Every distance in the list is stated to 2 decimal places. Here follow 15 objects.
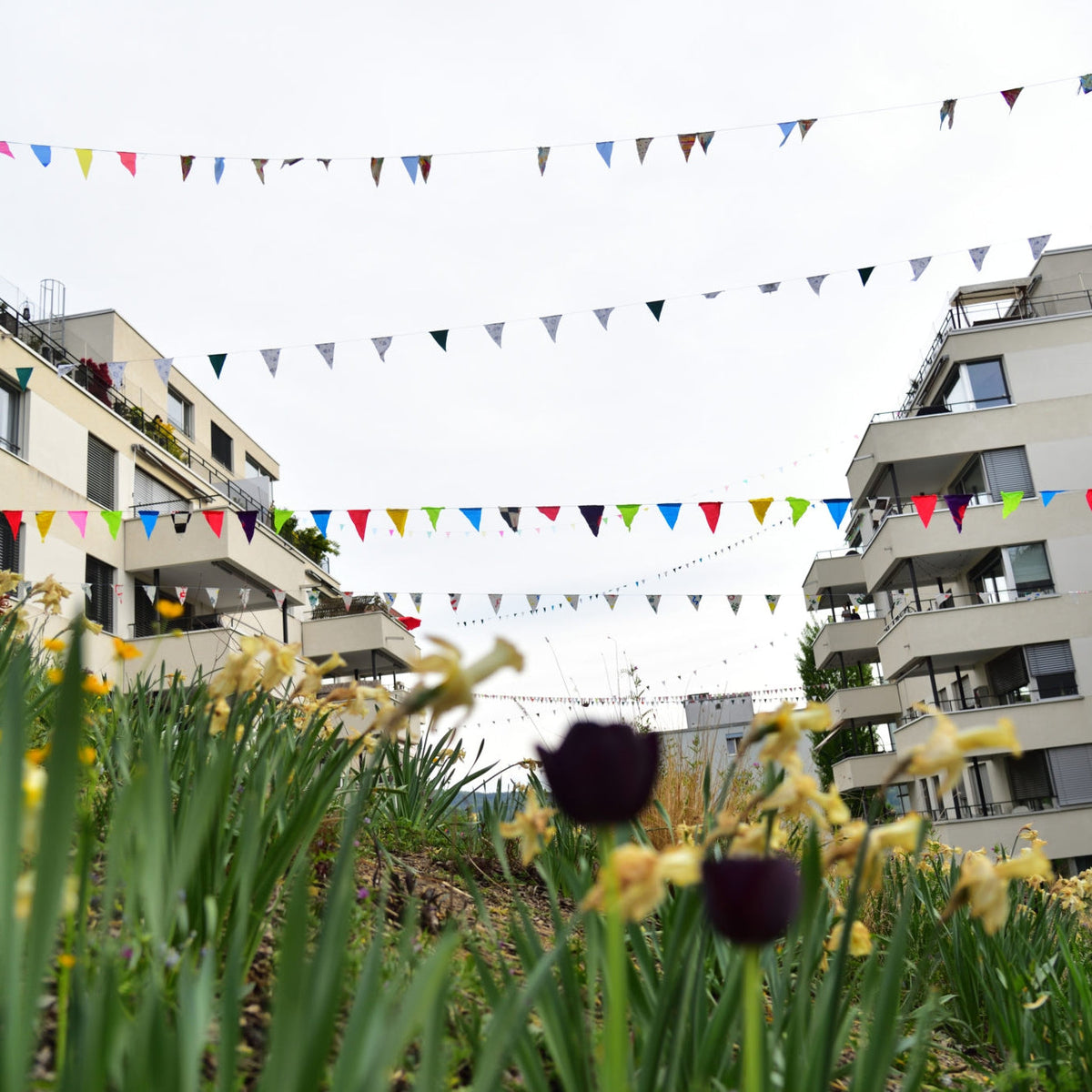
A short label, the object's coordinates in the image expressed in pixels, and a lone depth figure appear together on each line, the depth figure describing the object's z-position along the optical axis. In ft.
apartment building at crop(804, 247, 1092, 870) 60.85
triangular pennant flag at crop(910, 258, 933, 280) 38.47
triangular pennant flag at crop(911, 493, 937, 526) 50.80
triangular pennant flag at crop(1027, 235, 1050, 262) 39.22
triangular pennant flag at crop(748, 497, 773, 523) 44.45
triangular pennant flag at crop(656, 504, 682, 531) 44.50
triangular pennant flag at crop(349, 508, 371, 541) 44.73
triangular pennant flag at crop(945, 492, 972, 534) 46.93
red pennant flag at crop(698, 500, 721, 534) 45.09
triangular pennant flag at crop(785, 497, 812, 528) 45.85
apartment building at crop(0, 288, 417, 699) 53.57
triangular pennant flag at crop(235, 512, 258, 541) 49.34
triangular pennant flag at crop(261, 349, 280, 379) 38.91
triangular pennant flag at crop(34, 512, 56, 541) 44.43
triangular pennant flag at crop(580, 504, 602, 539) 42.80
